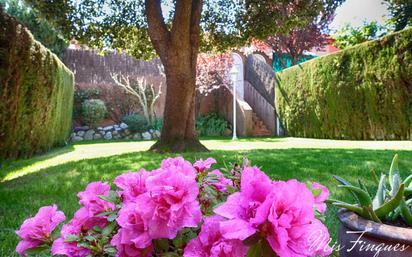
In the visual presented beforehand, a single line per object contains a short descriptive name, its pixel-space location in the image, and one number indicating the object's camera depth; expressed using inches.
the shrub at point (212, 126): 602.9
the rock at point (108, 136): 547.6
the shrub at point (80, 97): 573.3
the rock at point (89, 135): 546.9
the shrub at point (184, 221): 24.4
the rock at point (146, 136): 548.8
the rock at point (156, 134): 550.6
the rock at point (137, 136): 546.8
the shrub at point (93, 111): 549.3
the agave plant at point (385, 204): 38.8
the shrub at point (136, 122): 553.3
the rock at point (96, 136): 549.3
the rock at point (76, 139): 529.6
